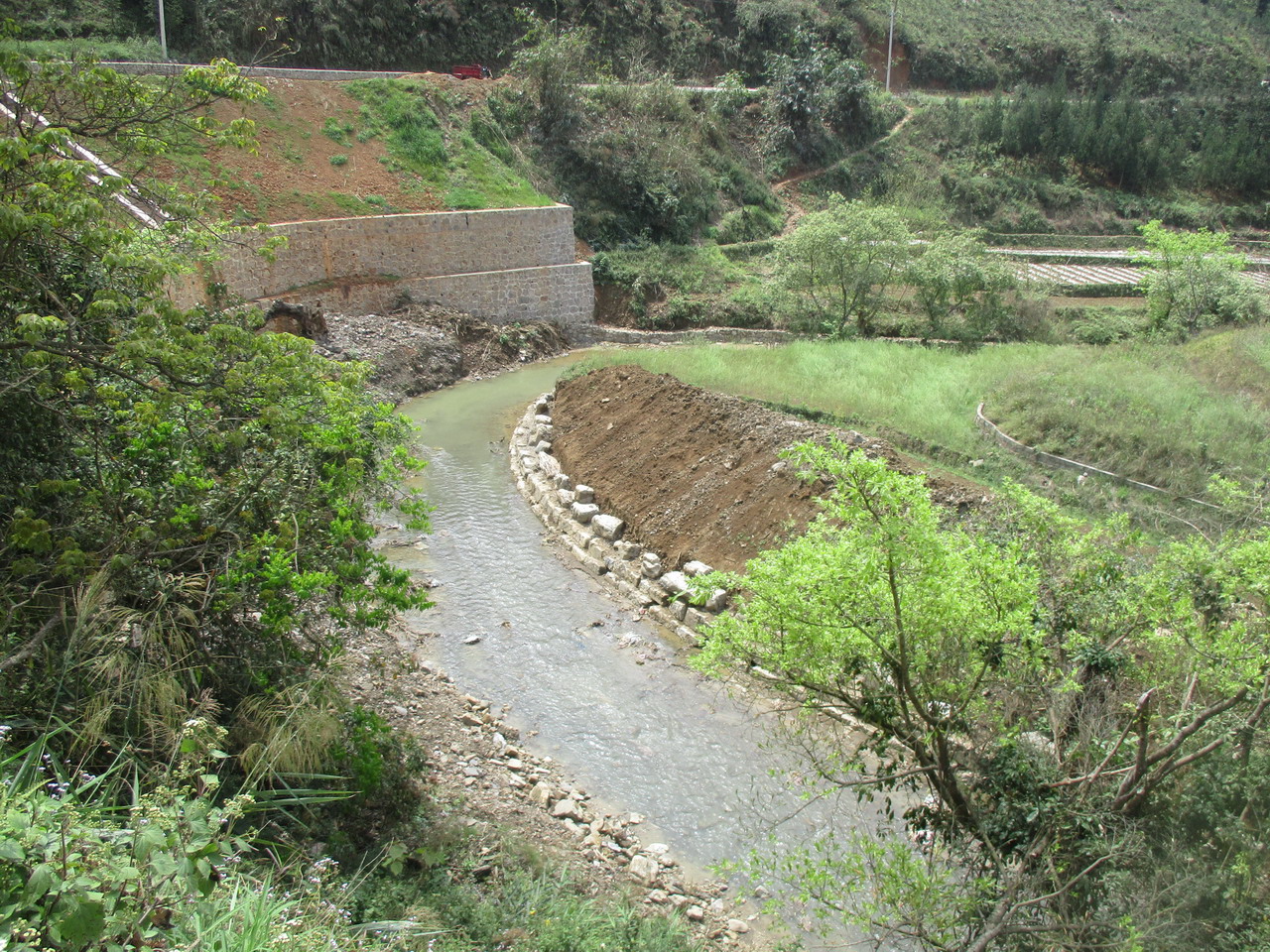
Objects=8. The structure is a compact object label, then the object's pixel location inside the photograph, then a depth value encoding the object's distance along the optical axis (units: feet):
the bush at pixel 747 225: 114.52
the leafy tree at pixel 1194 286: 70.85
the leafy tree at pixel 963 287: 76.02
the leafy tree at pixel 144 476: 18.78
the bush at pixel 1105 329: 77.30
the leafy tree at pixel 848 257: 77.61
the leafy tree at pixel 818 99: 135.95
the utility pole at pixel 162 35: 95.16
